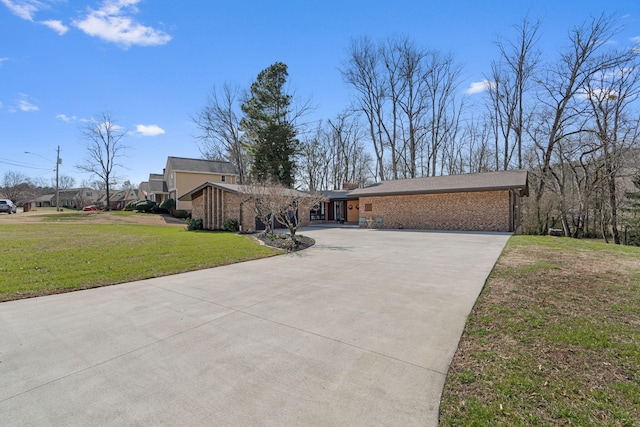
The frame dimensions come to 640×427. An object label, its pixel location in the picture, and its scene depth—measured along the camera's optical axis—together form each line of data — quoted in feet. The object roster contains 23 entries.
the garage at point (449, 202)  53.88
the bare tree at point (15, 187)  182.39
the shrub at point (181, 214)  90.07
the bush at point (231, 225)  59.41
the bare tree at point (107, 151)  114.42
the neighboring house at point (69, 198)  171.22
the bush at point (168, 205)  96.52
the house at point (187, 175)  101.53
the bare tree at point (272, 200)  41.65
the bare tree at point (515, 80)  72.95
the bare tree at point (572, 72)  58.34
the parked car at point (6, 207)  98.70
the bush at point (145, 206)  100.63
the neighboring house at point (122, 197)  150.10
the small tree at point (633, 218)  60.49
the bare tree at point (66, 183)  227.65
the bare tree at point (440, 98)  91.98
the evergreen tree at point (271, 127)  89.76
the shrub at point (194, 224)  63.10
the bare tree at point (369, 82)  93.20
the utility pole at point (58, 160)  103.14
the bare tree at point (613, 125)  54.39
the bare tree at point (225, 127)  104.63
